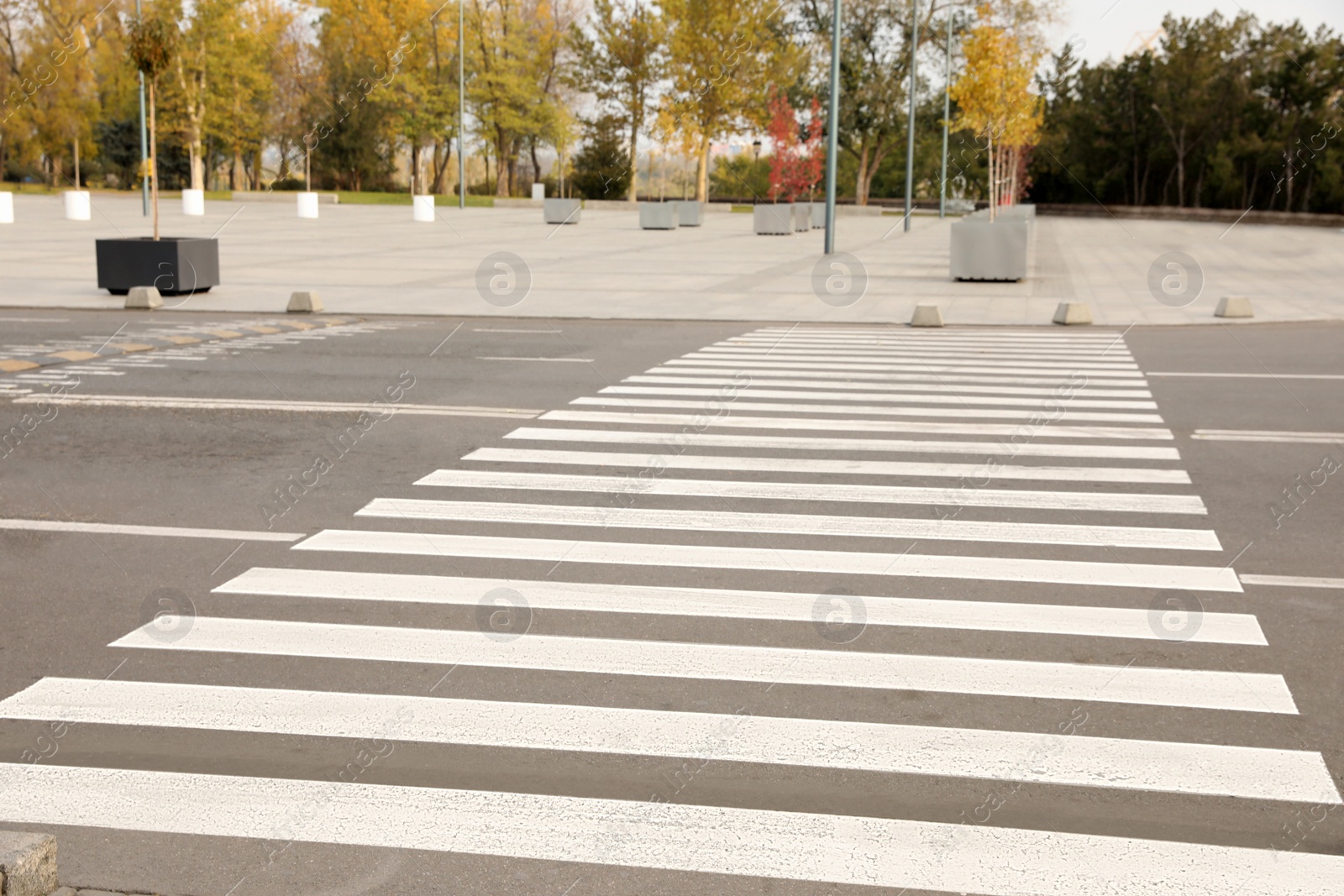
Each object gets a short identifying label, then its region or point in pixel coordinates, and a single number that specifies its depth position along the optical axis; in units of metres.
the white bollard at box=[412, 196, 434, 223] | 47.69
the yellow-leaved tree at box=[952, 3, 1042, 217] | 30.81
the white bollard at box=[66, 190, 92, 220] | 44.06
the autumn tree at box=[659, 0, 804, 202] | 50.22
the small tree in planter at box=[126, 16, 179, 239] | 20.88
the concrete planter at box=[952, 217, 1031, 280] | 24.98
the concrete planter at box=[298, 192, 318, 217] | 49.72
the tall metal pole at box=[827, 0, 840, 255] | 27.58
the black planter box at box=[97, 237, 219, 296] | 21.27
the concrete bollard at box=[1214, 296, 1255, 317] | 20.50
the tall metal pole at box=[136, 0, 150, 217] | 44.42
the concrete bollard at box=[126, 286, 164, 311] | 20.12
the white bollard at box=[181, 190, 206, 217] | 47.81
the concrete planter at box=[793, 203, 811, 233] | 45.25
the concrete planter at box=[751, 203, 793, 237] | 42.06
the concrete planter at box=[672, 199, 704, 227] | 47.56
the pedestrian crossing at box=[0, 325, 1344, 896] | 4.11
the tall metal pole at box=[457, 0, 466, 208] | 49.75
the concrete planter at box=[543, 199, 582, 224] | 47.56
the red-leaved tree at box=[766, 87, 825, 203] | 56.91
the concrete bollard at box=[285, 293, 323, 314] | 19.73
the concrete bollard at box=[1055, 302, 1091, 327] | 19.58
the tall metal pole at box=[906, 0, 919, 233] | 42.38
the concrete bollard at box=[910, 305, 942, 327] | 19.08
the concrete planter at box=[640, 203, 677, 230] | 45.25
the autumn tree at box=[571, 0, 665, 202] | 62.97
